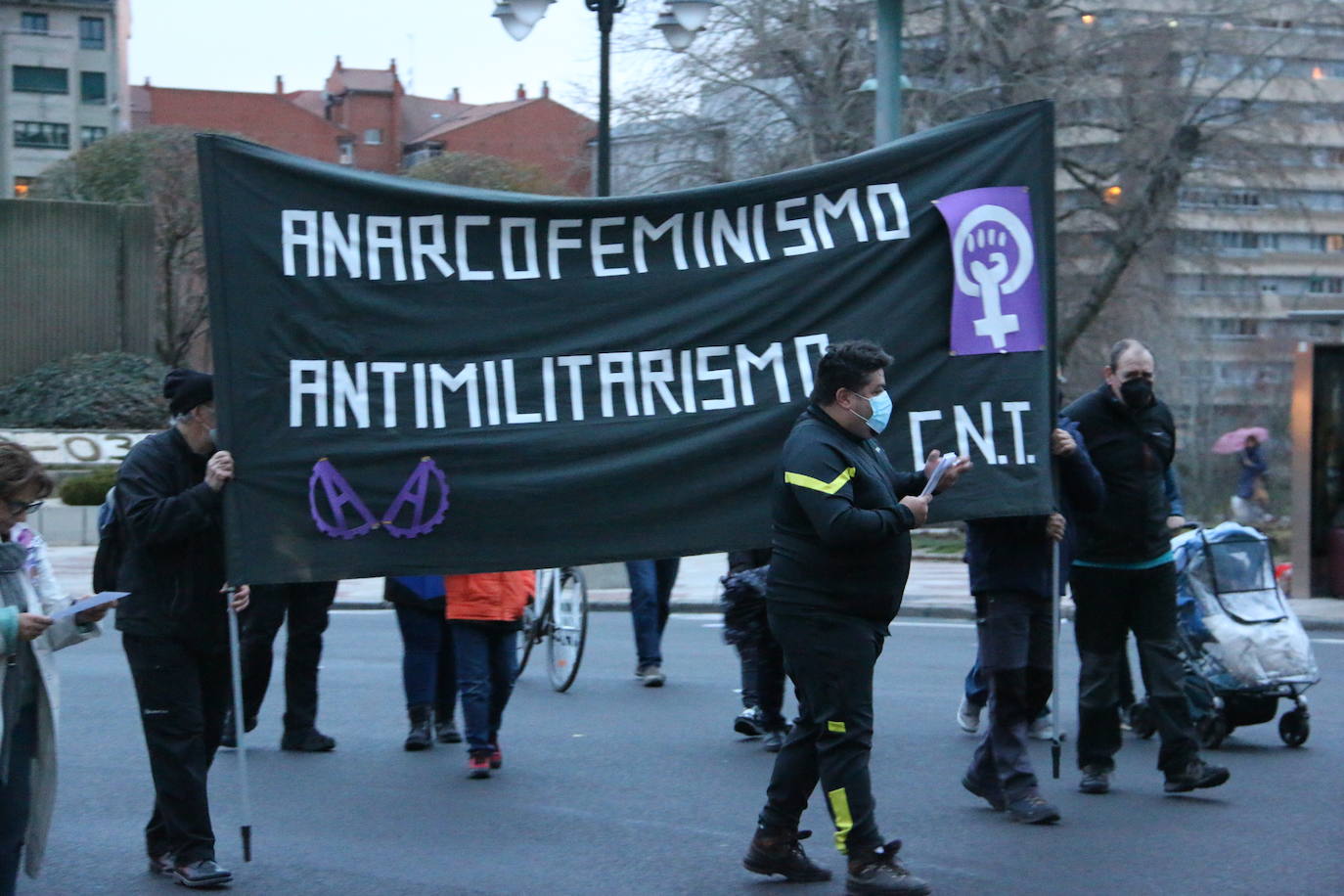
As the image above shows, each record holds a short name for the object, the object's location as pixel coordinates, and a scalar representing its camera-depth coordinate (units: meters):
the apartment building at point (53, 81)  77.56
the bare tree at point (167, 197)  43.97
